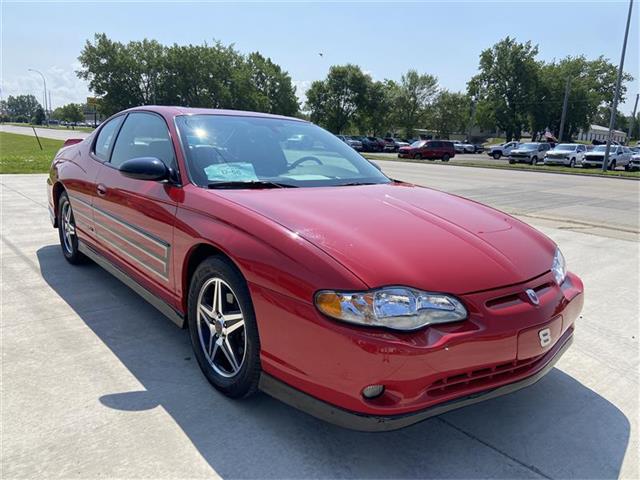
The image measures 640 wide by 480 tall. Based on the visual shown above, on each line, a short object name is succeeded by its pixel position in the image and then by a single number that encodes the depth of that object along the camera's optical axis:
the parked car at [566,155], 31.89
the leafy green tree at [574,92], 69.00
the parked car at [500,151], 44.31
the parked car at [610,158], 30.42
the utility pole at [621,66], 24.73
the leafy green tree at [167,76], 62.16
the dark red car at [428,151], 37.09
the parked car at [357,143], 44.19
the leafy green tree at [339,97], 63.88
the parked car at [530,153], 34.34
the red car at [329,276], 1.92
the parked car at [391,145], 49.91
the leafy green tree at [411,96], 71.94
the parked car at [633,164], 31.41
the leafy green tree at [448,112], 74.62
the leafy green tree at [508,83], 66.31
